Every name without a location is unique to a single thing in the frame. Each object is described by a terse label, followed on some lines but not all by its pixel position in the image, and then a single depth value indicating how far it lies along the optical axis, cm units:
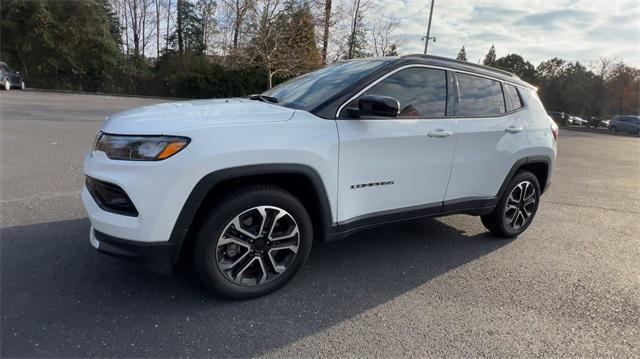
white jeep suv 238
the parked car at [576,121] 3824
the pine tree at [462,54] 7032
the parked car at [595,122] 3651
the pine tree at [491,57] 5918
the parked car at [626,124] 2986
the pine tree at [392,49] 2217
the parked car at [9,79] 2202
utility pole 2139
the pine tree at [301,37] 1662
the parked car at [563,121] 3600
